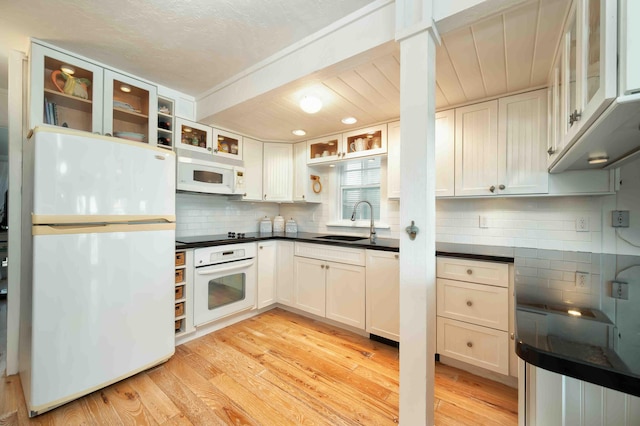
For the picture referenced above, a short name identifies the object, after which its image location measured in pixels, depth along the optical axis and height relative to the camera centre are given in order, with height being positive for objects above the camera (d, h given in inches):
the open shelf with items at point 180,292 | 87.5 -27.6
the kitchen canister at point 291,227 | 135.3 -7.4
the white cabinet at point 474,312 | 69.3 -28.0
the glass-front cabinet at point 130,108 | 78.6 +33.9
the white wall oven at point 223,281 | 92.8 -26.8
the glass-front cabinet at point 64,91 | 67.1 +33.9
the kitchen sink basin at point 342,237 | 119.9 -11.6
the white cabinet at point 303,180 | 128.2 +16.7
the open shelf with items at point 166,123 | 93.0 +32.8
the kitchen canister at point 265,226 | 134.8 -7.0
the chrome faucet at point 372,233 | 103.8 -8.2
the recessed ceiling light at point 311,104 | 78.4 +33.6
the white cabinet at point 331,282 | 95.4 -27.6
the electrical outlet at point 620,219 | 67.9 -1.1
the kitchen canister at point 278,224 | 141.3 -6.1
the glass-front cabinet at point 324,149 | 116.3 +30.7
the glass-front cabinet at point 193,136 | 96.3 +30.2
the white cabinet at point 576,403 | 20.4 -15.6
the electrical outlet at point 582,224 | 73.8 -2.7
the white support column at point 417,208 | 48.8 +1.1
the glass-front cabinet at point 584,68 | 28.5 +21.1
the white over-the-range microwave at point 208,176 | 94.7 +14.4
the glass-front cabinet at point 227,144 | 108.4 +30.3
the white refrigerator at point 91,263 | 57.3 -12.8
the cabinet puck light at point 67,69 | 72.4 +40.5
